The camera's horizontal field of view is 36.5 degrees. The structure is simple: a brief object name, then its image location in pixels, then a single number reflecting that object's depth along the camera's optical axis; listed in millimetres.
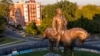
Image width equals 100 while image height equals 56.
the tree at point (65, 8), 50618
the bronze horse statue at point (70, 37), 13292
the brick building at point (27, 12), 54503
